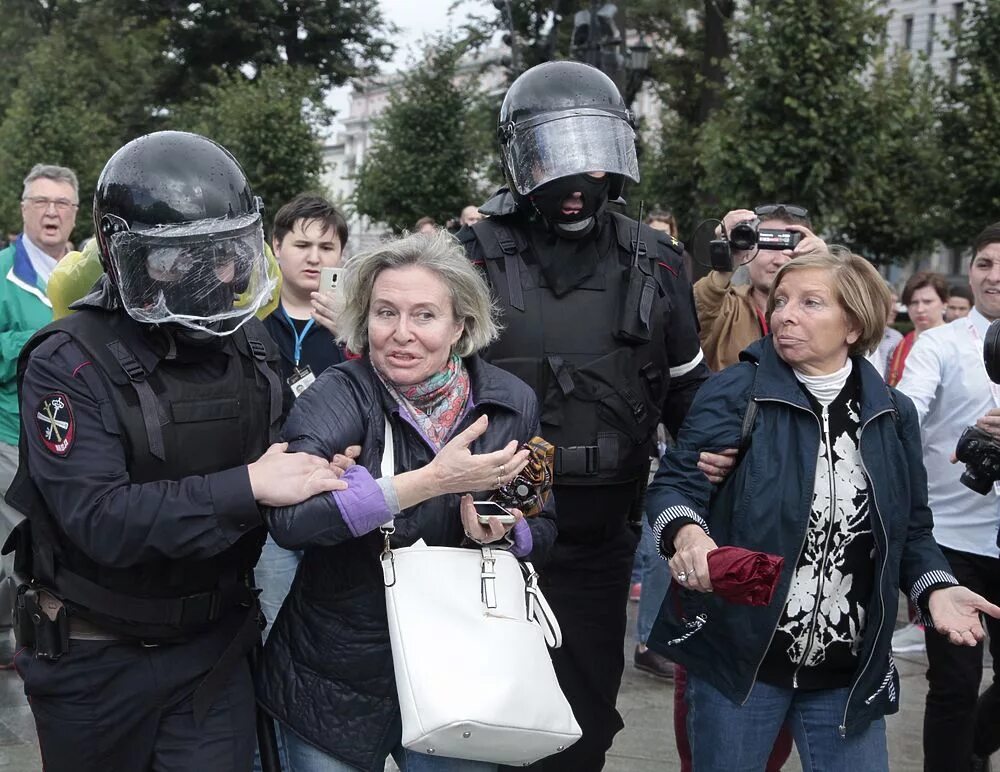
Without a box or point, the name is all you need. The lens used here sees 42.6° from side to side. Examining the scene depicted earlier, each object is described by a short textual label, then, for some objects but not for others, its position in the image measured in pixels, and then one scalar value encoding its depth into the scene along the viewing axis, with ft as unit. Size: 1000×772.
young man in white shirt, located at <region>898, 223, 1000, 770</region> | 14.42
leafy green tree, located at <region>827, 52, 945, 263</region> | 52.75
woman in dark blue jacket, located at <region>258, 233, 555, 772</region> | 8.71
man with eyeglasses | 18.39
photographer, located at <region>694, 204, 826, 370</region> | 15.84
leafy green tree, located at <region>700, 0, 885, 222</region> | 50.19
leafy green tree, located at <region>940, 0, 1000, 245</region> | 68.03
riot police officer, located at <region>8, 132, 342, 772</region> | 8.21
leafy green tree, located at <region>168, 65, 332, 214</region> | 68.08
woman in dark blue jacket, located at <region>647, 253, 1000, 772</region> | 10.14
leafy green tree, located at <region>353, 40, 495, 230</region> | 69.41
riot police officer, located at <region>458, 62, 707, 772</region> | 11.76
